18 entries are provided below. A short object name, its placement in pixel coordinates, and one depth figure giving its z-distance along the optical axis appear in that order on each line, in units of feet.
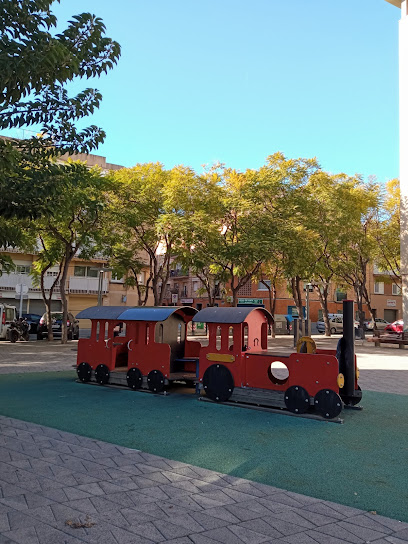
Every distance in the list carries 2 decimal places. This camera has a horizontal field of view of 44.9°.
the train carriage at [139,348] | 34.19
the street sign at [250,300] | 179.32
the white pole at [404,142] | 92.99
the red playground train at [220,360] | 26.71
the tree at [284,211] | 77.00
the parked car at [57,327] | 95.55
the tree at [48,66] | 19.33
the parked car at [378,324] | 169.72
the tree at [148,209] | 76.33
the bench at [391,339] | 82.17
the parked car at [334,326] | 157.69
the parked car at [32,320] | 109.91
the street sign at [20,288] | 92.16
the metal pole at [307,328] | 78.65
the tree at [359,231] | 97.45
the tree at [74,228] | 70.59
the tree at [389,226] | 107.76
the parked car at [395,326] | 134.84
